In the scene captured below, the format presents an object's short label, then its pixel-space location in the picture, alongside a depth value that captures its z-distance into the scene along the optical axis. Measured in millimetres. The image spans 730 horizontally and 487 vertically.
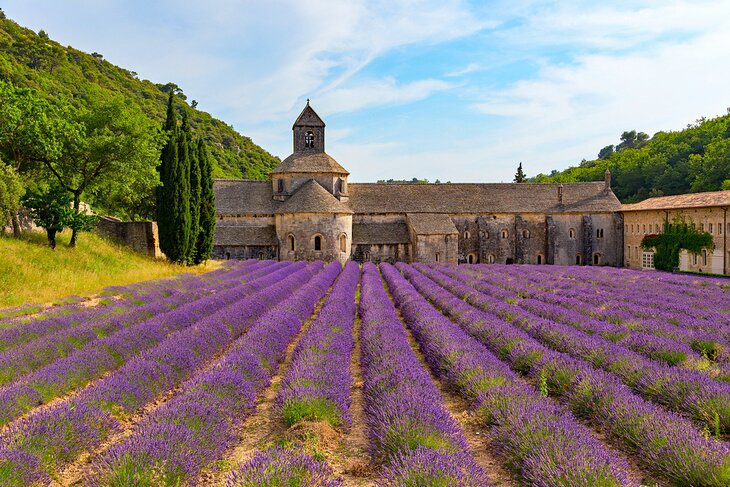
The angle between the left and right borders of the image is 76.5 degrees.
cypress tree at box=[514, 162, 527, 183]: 77175
